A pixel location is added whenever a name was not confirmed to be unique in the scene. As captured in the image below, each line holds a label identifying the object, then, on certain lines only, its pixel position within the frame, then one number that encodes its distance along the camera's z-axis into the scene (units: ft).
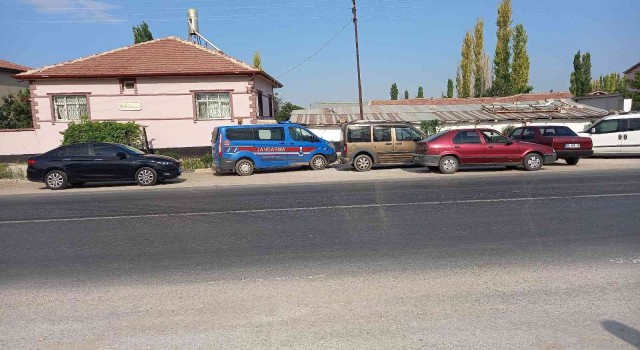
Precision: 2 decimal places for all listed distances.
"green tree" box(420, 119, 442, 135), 76.54
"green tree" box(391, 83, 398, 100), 237.66
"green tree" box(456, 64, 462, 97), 180.34
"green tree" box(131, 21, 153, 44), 97.45
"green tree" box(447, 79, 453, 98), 225.46
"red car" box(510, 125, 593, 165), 51.26
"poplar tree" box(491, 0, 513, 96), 142.61
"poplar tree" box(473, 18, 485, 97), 168.96
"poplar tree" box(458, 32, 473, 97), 172.55
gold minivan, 52.60
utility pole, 73.78
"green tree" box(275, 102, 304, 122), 141.37
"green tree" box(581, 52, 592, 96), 166.81
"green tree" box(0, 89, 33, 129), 87.30
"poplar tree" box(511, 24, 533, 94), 142.82
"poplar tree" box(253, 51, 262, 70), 181.78
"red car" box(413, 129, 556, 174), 46.52
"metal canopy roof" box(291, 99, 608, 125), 83.76
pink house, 68.39
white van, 55.83
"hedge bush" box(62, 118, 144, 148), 63.52
